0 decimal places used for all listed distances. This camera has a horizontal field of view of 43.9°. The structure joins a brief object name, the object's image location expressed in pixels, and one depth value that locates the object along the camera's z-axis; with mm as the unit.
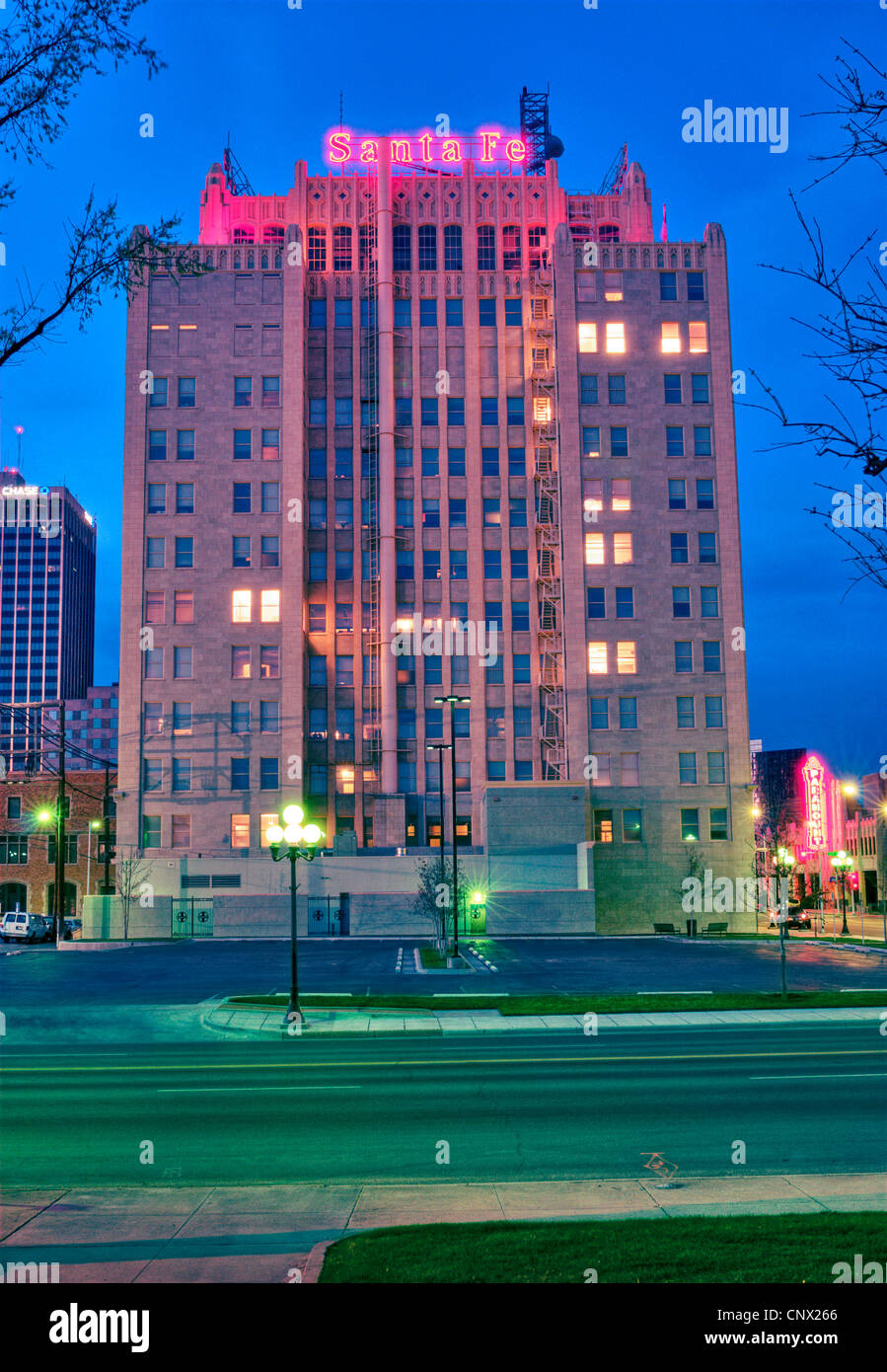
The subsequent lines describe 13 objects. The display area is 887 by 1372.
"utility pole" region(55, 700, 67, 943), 56762
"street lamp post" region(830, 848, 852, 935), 65500
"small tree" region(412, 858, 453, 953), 58250
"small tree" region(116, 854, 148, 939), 68750
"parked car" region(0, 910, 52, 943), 66375
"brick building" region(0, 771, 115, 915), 96000
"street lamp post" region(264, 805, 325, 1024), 26062
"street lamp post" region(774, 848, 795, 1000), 60188
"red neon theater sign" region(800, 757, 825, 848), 101944
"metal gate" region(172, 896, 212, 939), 69438
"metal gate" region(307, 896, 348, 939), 70125
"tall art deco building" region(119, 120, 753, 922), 78938
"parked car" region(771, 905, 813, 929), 74750
